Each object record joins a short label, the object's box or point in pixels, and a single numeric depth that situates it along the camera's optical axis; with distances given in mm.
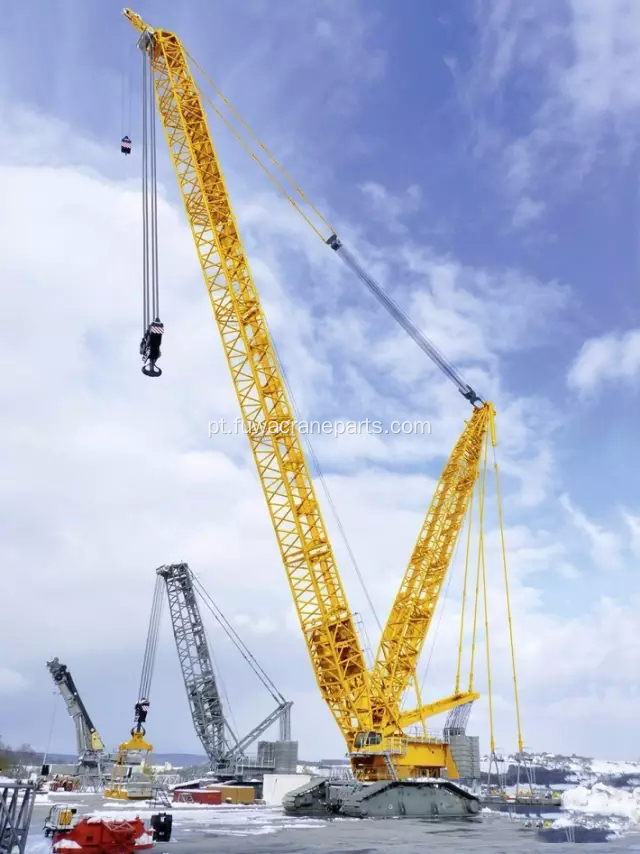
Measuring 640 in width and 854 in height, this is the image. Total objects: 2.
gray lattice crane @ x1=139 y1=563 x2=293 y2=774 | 56062
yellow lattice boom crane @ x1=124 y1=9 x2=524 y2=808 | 40500
